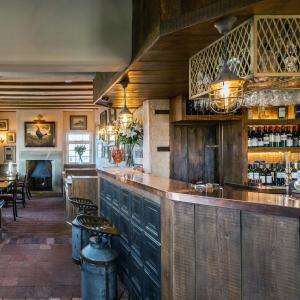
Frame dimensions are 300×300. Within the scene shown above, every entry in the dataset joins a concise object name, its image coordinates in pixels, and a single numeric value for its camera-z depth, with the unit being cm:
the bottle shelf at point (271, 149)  570
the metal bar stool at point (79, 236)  473
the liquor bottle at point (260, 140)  575
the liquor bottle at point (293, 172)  561
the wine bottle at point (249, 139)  578
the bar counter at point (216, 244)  212
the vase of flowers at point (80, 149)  1307
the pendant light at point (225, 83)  260
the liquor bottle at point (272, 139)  573
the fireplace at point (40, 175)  1306
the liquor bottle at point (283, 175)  570
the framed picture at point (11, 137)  1338
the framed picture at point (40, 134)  1275
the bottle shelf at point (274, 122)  569
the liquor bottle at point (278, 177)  575
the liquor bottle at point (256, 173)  583
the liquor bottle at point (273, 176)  578
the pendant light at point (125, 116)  501
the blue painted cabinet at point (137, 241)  314
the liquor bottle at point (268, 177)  578
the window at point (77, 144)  1324
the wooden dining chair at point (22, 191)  992
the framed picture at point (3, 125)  1333
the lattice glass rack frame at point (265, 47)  258
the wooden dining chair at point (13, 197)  810
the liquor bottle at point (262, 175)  578
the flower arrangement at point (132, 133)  682
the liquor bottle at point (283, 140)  572
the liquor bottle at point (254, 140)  577
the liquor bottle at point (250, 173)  583
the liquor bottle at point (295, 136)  569
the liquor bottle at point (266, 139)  574
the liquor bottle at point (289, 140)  570
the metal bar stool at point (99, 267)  346
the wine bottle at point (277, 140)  573
